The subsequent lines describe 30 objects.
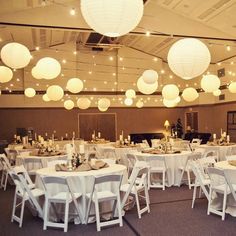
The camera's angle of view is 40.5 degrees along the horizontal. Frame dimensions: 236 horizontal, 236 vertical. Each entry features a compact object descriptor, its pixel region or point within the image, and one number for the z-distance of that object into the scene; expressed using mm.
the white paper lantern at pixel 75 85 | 9047
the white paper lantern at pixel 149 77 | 8055
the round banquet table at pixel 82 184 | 4793
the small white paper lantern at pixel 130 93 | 12711
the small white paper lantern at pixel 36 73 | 6674
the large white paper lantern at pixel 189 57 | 4258
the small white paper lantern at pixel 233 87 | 9753
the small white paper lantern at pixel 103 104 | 12566
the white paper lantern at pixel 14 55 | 5254
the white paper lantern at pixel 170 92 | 9008
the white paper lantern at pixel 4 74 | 6719
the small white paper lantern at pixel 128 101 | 13252
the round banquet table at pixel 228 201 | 5008
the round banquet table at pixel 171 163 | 7449
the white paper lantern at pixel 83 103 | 11945
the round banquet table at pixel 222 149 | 9859
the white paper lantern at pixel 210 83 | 7406
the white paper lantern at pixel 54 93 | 9336
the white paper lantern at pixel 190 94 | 9852
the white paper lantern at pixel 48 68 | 6361
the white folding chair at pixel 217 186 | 4809
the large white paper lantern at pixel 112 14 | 2770
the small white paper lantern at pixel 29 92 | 11852
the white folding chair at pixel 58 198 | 4410
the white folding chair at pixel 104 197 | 4449
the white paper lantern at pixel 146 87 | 8852
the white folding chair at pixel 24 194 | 4609
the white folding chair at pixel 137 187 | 4848
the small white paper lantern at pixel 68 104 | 13273
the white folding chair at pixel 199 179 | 5232
